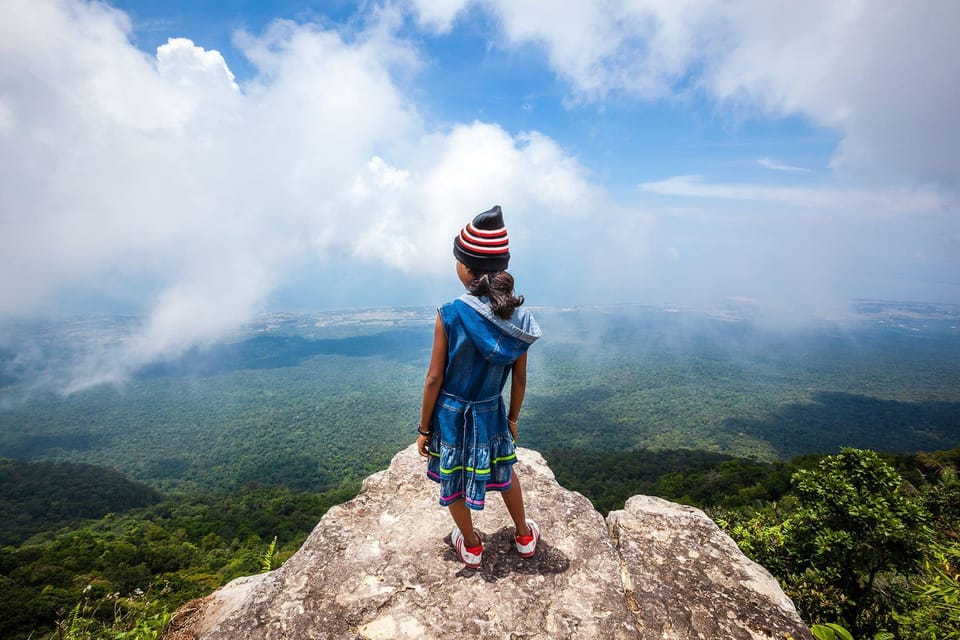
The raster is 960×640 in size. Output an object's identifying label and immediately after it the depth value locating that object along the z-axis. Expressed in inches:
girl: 109.5
